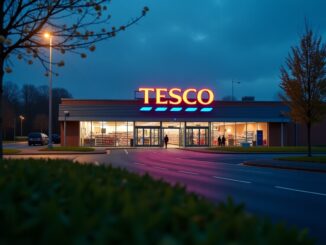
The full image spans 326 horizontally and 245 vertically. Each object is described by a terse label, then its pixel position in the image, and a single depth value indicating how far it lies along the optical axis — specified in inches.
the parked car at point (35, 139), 2143.2
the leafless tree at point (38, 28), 307.6
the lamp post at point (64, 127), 1743.7
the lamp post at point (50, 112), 1403.8
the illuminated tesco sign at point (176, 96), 1811.0
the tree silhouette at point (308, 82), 974.4
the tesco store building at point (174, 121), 1815.9
